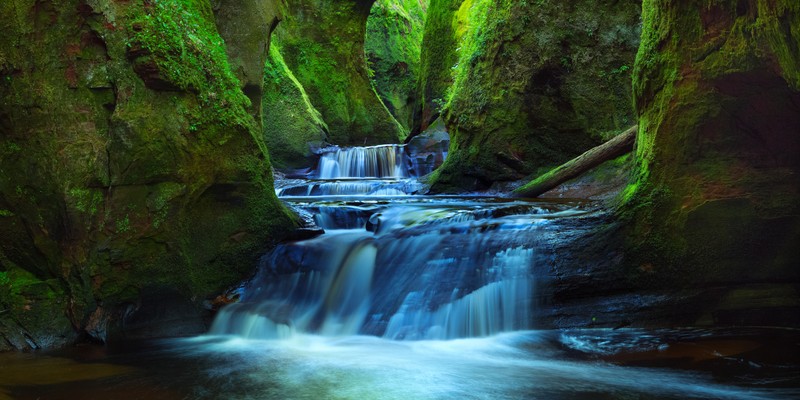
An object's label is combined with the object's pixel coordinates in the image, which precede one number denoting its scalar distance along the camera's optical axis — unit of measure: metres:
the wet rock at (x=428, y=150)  15.25
